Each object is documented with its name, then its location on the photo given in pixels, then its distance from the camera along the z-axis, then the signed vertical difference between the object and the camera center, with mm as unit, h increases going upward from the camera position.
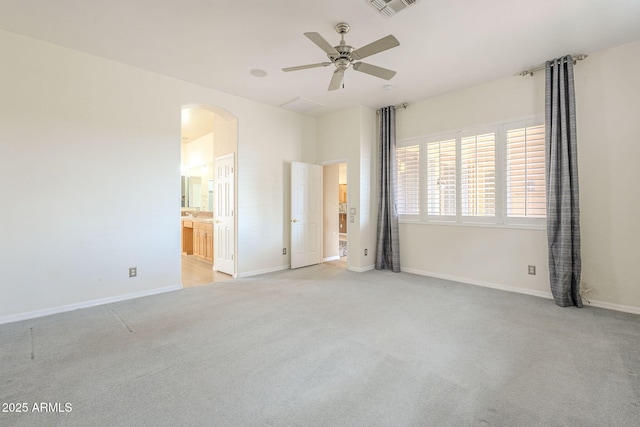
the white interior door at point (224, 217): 5223 -91
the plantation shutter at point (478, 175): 4434 +523
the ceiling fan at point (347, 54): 2602 +1473
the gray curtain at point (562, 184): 3590 +296
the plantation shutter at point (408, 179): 5297 +562
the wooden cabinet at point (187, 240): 7680 -711
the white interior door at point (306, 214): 5777 -57
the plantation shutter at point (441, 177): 4863 +541
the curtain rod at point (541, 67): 3634 +1840
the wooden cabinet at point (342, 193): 10677 +647
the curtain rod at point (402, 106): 5355 +1887
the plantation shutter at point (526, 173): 3982 +499
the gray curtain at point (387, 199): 5398 +208
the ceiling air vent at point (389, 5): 2598 +1807
